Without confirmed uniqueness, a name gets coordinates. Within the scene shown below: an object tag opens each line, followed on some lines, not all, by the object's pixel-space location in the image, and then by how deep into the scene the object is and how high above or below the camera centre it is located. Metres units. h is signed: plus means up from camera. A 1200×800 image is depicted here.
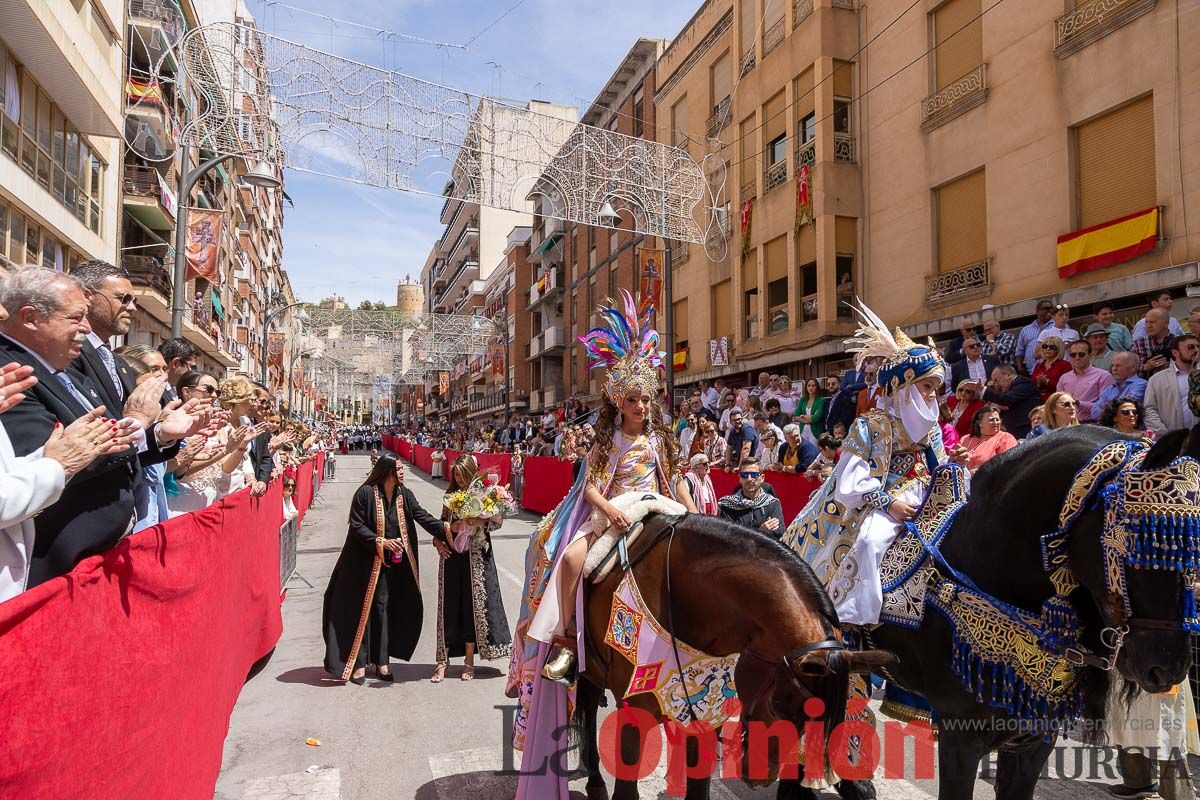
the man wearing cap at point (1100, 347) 9.27 +1.01
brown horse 2.65 -0.77
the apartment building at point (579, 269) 31.42 +8.03
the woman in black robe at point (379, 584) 6.90 -1.46
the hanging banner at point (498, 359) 49.97 +4.46
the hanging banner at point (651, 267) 20.06 +4.26
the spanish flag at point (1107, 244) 11.02 +2.81
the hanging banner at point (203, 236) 19.36 +4.82
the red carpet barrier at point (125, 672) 1.94 -0.81
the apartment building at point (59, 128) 14.62 +6.70
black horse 2.96 -0.64
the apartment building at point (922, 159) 11.40 +5.19
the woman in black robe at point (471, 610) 7.16 -1.72
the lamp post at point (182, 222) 11.98 +3.25
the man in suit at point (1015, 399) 9.55 +0.38
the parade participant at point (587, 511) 3.97 -0.46
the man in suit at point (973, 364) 11.14 +0.95
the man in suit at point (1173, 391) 7.44 +0.38
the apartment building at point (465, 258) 68.50 +17.11
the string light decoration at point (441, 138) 13.40 +5.78
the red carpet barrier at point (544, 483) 18.86 -1.44
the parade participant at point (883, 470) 4.08 -0.23
